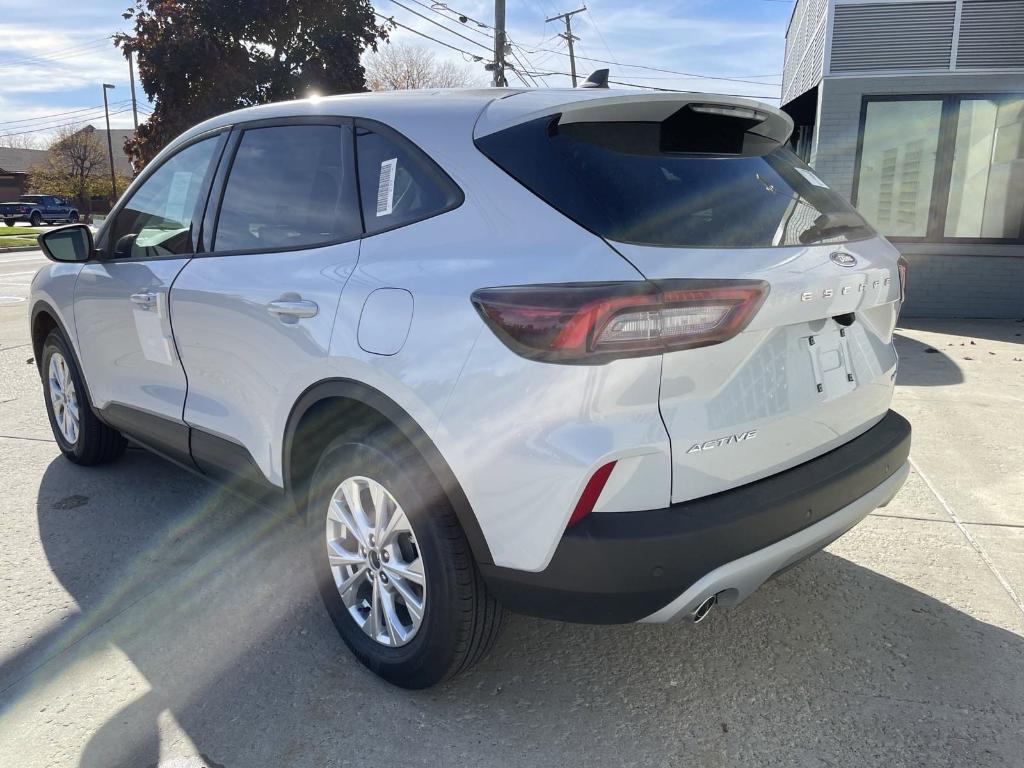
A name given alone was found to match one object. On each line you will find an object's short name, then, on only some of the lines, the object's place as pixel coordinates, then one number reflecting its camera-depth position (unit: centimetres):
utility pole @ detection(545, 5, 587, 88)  3734
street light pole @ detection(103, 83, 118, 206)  5370
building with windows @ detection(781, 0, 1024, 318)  964
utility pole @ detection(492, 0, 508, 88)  2173
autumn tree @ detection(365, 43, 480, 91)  4628
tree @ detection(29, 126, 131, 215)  5538
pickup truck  4847
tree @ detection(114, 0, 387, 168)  1473
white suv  195
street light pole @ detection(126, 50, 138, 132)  5151
